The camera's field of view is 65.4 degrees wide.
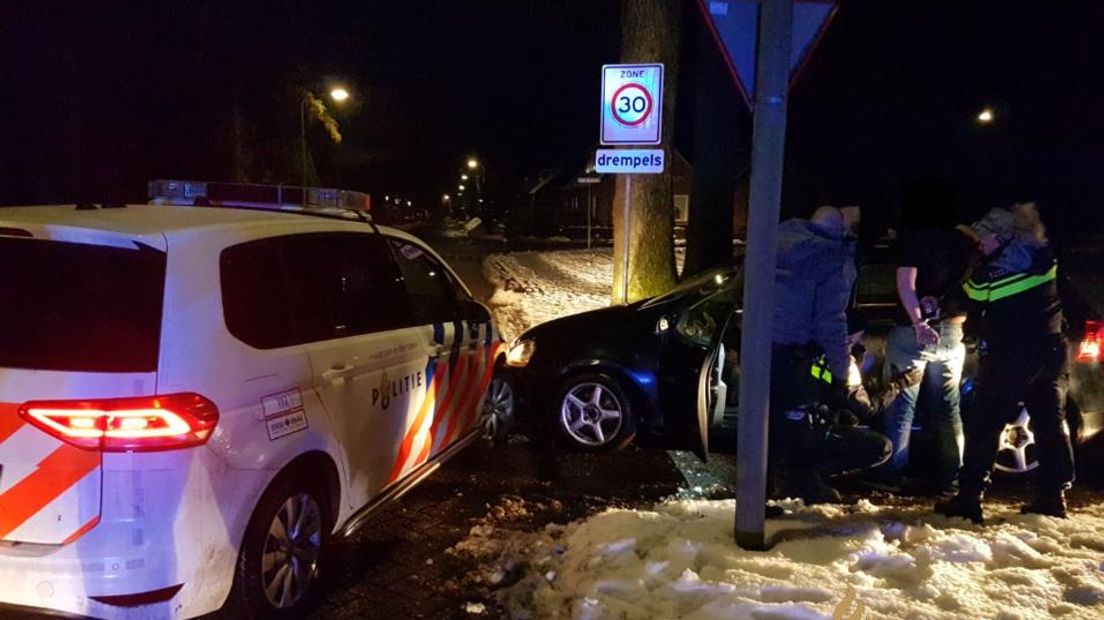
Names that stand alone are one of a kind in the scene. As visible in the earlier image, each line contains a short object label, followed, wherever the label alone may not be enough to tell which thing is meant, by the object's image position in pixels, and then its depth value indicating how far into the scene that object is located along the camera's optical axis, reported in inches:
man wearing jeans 195.9
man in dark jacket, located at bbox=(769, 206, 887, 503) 183.3
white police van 112.7
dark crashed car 231.8
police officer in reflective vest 176.1
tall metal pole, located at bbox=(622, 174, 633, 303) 392.8
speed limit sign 343.0
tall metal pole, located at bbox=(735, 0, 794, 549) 143.1
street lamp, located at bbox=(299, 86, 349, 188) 925.8
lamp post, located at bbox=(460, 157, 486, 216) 3077.3
